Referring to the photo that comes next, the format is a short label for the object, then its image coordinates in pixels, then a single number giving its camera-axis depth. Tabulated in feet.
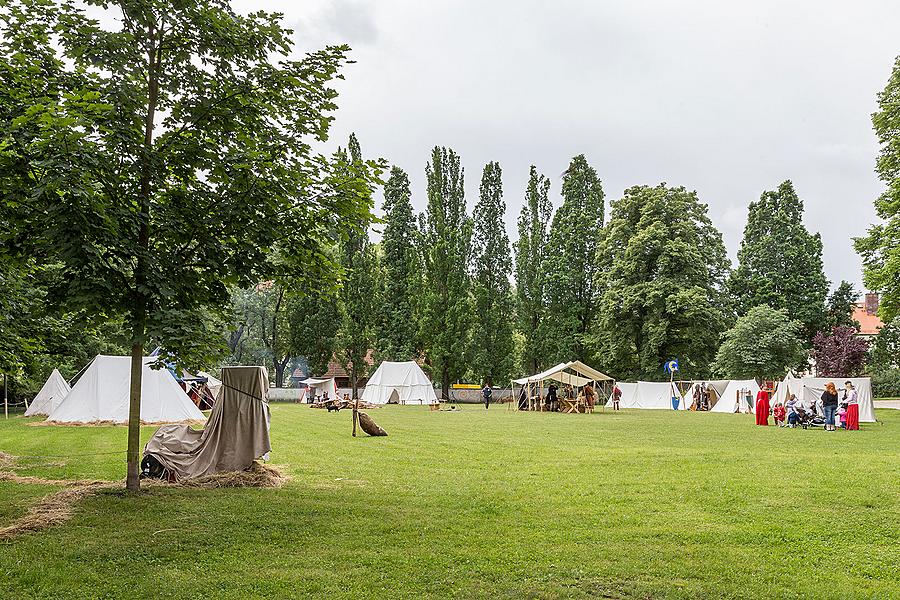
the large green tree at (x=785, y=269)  170.62
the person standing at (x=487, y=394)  143.58
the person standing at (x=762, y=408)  86.38
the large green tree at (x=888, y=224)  89.66
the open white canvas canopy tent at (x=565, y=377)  125.80
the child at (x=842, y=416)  79.92
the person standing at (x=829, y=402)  77.46
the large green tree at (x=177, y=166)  28.07
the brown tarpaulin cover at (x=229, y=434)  39.27
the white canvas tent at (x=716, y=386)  133.90
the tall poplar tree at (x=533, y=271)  180.55
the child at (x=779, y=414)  87.86
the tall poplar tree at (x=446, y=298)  178.50
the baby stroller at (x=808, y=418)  82.07
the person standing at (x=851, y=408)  78.12
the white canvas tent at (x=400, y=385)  160.76
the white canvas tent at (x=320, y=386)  174.19
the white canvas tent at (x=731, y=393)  124.98
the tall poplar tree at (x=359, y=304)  183.52
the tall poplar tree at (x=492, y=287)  184.14
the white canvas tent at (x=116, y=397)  90.22
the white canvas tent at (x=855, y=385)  90.58
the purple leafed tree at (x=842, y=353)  148.56
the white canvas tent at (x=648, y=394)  145.07
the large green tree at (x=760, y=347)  143.74
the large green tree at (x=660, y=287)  149.69
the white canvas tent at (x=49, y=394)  110.54
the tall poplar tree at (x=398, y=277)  185.37
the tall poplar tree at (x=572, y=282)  173.58
